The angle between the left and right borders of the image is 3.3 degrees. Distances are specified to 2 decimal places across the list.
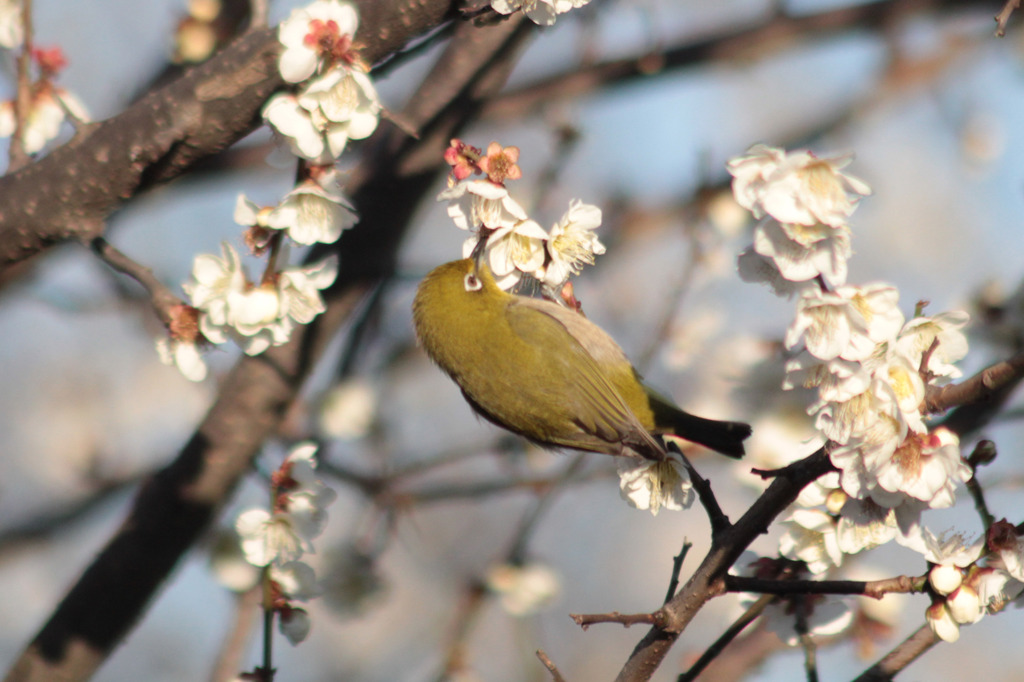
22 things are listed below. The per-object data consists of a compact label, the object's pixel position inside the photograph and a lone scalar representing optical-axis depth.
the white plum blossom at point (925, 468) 5.15
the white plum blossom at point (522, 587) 5.46
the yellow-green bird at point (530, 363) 5.30
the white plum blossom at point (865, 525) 5.18
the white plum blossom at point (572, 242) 5.22
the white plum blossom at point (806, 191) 5.13
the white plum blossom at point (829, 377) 5.14
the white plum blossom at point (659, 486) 5.20
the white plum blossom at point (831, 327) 5.13
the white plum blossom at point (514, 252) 5.23
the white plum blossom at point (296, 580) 5.25
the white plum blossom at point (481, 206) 5.20
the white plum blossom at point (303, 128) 5.20
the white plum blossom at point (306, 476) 5.24
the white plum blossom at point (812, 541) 5.19
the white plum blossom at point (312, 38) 5.20
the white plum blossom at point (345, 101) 5.20
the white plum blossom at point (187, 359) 5.23
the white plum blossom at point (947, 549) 5.17
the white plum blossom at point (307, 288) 5.22
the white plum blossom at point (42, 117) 5.29
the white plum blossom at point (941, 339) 5.16
